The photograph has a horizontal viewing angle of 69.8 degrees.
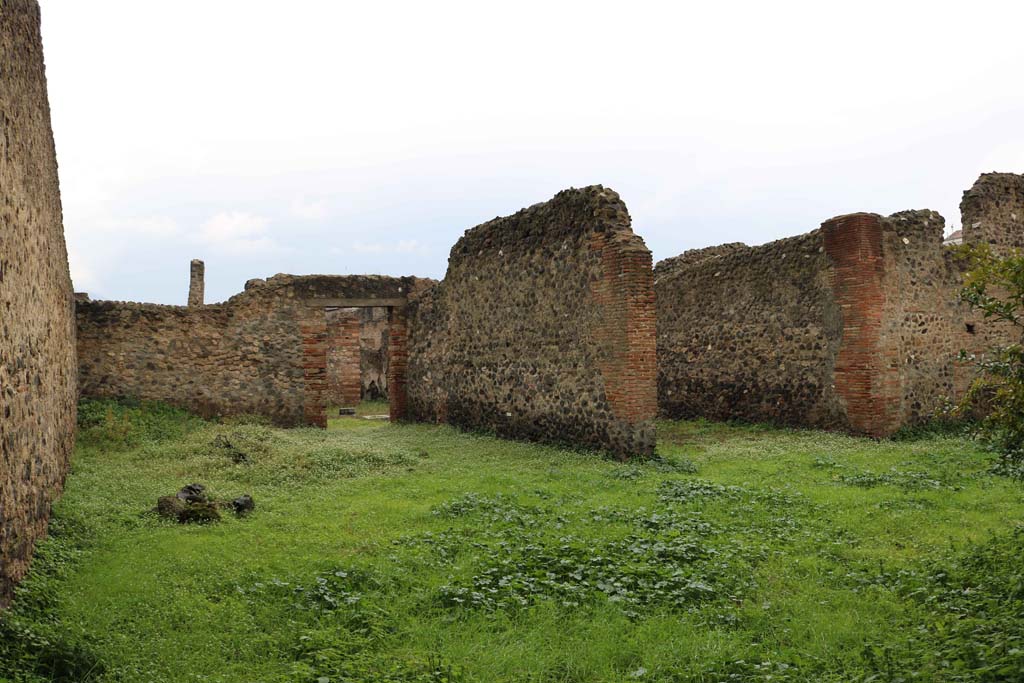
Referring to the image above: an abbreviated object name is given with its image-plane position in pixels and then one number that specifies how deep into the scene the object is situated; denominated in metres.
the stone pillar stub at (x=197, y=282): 28.77
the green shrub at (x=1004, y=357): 4.62
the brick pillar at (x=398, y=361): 17.89
